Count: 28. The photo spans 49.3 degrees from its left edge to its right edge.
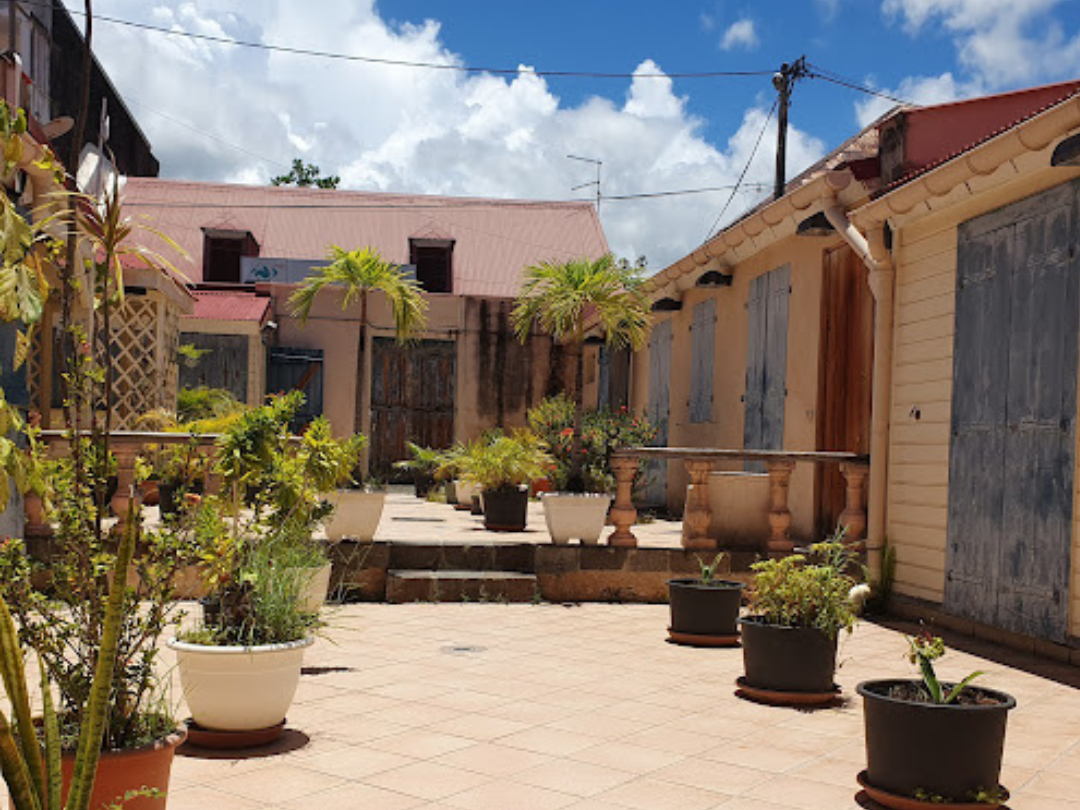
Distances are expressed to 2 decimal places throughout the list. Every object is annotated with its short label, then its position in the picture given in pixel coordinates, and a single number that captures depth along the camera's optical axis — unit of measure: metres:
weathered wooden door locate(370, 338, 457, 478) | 20.38
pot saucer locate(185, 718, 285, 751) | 4.87
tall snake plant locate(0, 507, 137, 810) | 2.48
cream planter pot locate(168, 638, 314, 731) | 4.79
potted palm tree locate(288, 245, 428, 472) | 12.06
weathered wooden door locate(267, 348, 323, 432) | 19.33
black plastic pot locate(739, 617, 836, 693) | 5.99
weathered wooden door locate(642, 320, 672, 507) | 14.95
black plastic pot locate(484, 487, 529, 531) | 11.79
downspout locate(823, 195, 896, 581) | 8.96
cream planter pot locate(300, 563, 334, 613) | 7.05
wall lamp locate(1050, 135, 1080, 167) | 6.25
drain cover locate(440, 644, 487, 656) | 7.31
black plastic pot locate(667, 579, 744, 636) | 7.71
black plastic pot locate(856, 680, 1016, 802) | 4.10
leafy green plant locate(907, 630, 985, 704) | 4.21
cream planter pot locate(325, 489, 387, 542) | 9.46
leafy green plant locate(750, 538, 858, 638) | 5.96
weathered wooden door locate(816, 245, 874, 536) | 10.15
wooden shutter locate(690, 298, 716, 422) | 13.55
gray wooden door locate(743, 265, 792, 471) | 11.37
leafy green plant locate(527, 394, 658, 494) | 13.36
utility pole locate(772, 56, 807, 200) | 21.11
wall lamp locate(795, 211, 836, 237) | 9.85
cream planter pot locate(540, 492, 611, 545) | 9.82
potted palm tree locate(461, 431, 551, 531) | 11.81
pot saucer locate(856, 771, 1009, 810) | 4.12
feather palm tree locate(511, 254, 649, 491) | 10.39
